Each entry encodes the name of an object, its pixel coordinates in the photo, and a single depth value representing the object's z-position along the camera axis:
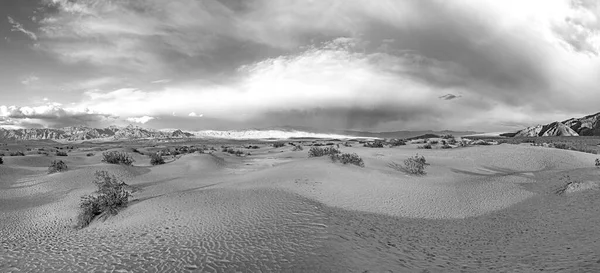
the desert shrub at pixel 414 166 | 18.81
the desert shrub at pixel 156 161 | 28.27
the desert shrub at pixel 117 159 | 23.95
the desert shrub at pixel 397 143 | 52.26
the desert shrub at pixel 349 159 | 20.85
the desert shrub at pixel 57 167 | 20.91
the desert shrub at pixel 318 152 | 29.22
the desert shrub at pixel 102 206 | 10.14
